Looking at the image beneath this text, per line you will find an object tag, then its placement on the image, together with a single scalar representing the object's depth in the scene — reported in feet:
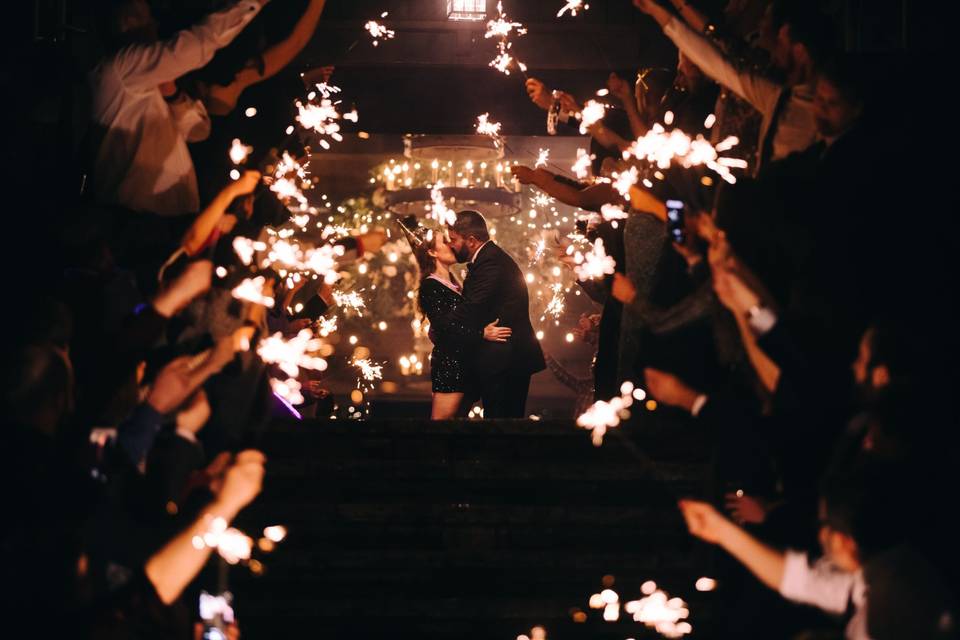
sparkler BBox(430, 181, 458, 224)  39.99
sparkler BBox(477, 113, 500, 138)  30.55
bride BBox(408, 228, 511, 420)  28.66
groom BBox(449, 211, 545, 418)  28.37
